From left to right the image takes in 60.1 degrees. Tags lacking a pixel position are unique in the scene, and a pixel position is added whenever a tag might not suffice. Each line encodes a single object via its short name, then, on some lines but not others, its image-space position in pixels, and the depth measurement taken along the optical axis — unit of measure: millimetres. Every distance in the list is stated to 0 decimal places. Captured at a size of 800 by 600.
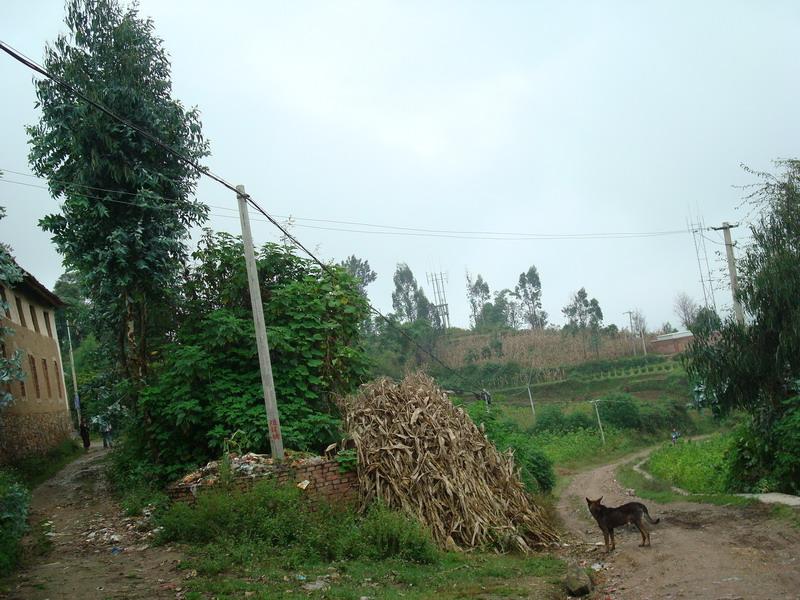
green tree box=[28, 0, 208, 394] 16297
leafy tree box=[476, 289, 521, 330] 79312
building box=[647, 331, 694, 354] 67062
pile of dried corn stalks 11656
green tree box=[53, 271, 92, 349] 46091
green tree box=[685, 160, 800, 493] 14336
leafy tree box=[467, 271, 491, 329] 82812
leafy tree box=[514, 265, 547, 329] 79375
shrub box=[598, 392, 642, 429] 46000
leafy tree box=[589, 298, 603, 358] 63375
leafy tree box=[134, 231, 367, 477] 13711
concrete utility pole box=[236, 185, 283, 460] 12164
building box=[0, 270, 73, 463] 20484
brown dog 11312
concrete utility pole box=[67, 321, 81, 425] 28842
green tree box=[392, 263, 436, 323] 72625
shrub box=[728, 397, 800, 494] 14227
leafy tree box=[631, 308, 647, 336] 67025
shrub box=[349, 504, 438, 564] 10227
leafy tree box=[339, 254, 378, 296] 69119
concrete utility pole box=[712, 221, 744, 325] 15892
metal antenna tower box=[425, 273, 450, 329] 71862
